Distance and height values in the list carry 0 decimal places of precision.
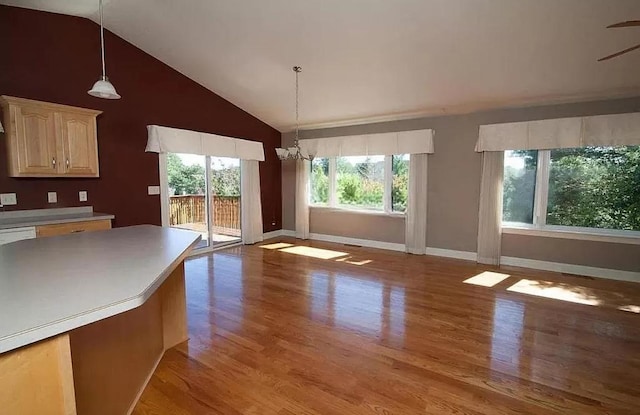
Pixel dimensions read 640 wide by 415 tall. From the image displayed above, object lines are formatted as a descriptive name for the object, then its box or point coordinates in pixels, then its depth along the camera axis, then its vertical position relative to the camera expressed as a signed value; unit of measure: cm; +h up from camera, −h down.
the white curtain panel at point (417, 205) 555 -35
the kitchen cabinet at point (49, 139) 328 +50
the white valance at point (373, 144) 545 +79
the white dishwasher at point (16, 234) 302 -49
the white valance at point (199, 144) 472 +70
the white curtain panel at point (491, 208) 488 -34
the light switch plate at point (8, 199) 344 -17
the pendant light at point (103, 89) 258 +78
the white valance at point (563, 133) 402 +75
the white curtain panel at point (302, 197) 688 -26
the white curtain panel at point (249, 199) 637 -28
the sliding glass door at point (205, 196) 521 -20
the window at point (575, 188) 421 -1
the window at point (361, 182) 595 +7
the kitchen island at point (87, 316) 101 -47
